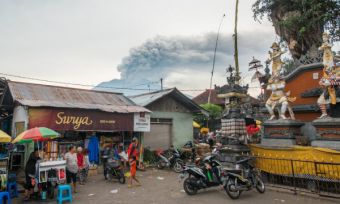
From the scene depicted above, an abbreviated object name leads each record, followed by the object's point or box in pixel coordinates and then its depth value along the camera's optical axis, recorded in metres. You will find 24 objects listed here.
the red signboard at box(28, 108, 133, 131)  12.02
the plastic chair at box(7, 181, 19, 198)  9.06
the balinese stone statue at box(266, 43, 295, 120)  11.98
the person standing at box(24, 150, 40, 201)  8.65
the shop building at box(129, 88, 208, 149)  17.16
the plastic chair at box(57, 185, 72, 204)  8.19
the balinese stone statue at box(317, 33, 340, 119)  10.74
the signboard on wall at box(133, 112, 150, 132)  15.24
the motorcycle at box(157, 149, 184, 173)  14.49
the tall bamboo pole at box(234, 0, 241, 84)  13.59
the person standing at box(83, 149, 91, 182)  11.93
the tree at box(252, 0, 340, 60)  21.98
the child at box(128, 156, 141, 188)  10.42
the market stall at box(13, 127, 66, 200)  8.65
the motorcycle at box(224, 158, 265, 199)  8.40
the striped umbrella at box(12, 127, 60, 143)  9.04
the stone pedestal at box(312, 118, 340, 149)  10.02
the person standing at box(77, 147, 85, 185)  11.49
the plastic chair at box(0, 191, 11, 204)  7.57
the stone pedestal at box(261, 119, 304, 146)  11.45
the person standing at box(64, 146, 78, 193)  9.70
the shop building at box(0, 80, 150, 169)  12.20
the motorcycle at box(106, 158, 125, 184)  11.54
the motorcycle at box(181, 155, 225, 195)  9.02
